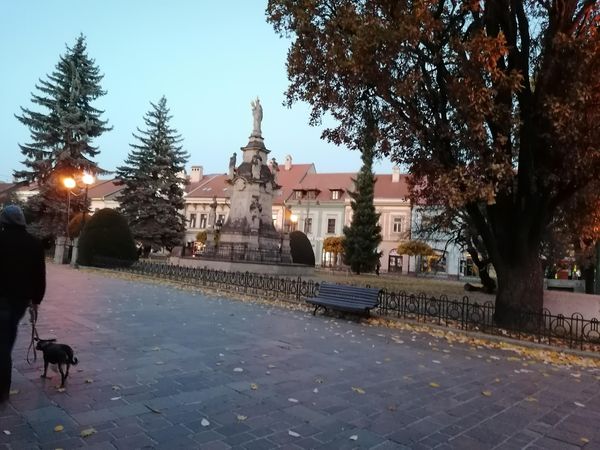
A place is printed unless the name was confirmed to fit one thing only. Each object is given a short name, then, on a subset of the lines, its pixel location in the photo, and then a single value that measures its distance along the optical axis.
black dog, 4.75
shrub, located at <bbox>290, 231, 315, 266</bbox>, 34.75
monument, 26.05
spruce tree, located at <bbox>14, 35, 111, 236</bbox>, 34.22
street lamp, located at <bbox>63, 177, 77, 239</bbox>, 23.96
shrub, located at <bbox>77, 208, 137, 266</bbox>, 25.16
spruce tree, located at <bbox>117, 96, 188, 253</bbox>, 40.19
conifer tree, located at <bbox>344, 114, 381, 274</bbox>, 43.00
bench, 11.07
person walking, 4.37
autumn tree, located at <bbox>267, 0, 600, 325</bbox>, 8.94
